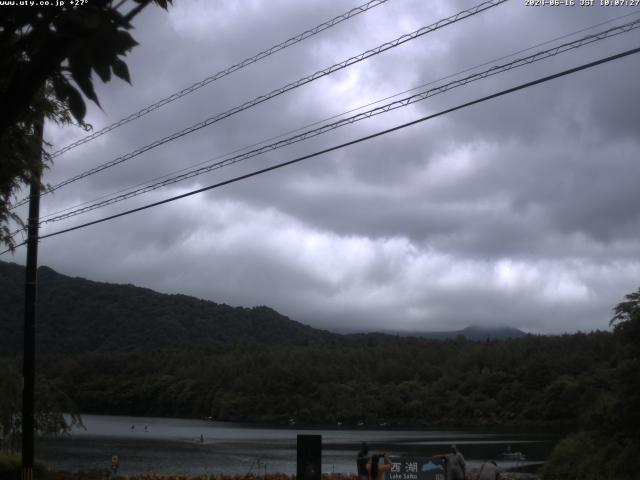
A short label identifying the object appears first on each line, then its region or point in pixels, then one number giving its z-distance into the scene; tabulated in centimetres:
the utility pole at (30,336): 1848
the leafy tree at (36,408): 2262
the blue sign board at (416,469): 1845
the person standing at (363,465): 1945
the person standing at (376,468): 1795
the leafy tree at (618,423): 2822
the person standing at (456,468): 1844
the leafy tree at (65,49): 454
